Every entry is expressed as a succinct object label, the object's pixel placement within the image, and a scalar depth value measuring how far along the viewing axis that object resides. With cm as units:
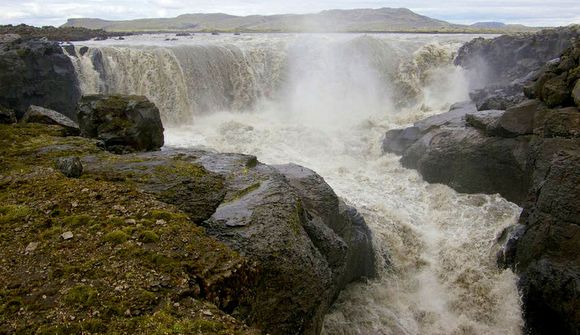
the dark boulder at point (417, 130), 2384
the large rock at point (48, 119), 1220
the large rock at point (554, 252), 1179
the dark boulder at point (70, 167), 787
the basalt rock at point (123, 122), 1158
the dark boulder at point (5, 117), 1144
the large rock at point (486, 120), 1888
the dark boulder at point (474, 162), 1795
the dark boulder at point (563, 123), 1392
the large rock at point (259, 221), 682
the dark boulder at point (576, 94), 1410
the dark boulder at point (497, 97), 2180
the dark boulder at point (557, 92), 1508
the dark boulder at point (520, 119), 1706
